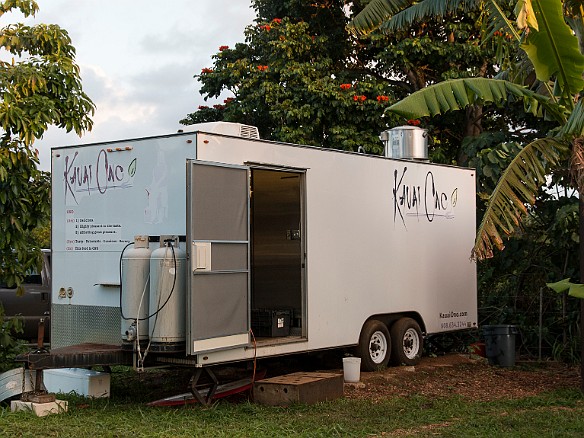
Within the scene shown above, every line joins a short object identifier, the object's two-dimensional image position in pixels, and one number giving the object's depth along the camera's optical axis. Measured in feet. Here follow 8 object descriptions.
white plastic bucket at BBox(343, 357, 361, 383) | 34.76
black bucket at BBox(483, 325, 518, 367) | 41.39
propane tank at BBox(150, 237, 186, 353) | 27.55
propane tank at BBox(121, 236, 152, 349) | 28.12
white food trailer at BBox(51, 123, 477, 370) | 28.09
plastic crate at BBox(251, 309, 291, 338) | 34.12
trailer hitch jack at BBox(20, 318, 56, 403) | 27.27
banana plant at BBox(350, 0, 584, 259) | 28.12
